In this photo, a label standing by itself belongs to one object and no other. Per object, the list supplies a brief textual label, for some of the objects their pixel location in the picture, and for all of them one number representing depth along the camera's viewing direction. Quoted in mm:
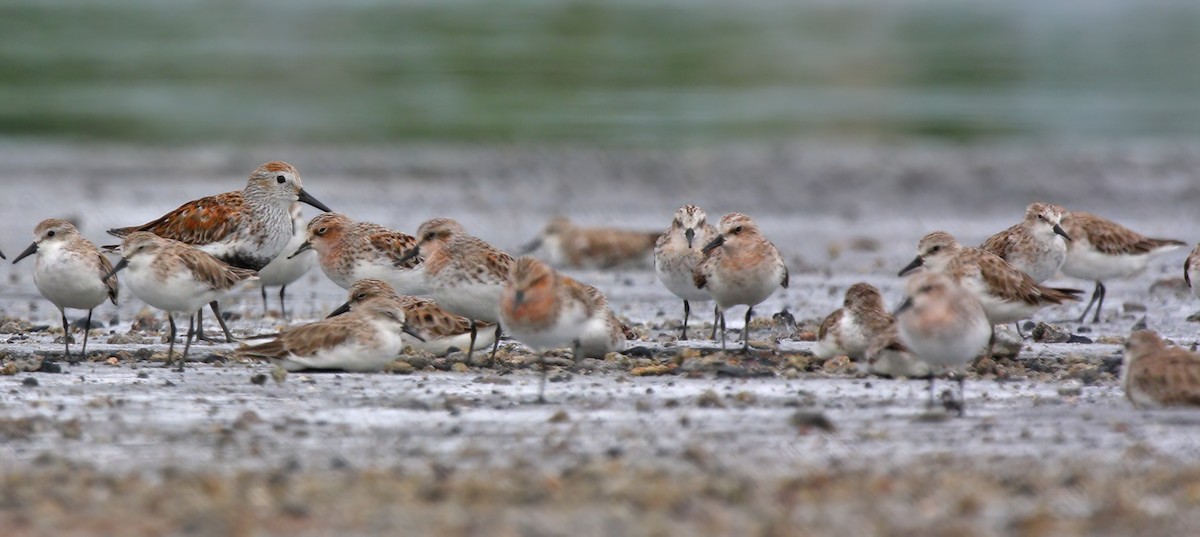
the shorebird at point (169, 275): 18078
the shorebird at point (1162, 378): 14375
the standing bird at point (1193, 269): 20422
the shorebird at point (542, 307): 16094
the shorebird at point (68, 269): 18297
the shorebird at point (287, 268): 22891
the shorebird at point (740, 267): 19328
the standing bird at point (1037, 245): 21297
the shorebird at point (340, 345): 17016
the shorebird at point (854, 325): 17719
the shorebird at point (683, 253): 20391
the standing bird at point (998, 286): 18219
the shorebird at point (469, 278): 18359
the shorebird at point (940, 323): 14711
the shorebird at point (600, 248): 29078
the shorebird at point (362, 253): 21141
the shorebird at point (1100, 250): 23406
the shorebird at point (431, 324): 18703
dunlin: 22312
